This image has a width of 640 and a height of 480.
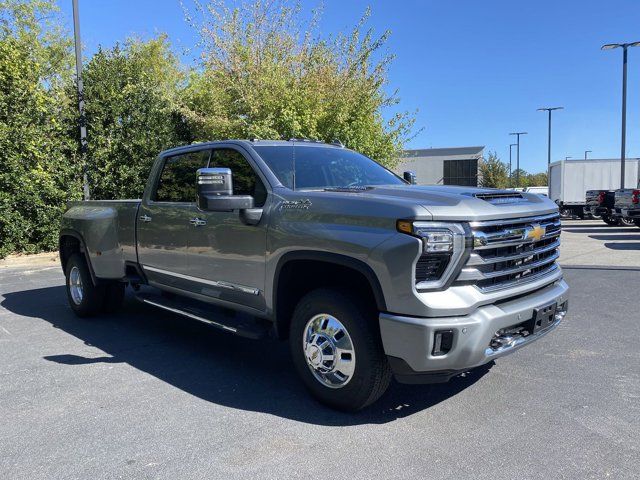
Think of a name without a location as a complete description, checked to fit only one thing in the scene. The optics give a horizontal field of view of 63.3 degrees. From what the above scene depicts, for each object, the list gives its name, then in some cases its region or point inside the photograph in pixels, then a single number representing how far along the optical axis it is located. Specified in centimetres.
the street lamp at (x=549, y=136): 3881
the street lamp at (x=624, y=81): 2225
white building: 5344
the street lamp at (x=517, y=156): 5023
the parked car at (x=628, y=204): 1828
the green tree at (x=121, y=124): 1346
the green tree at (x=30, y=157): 1188
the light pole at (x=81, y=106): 1284
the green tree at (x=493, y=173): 5062
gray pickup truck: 311
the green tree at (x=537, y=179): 8093
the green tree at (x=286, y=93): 1380
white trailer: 2947
